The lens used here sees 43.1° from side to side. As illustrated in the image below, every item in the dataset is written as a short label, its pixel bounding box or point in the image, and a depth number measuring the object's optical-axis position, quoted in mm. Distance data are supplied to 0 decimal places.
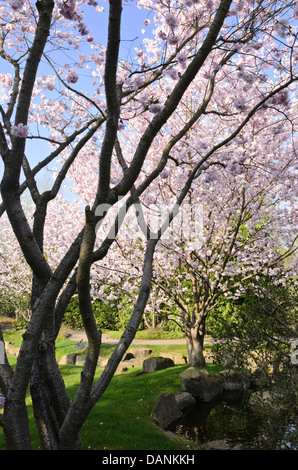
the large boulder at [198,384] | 9703
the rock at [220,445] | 5952
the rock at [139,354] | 13980
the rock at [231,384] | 10732
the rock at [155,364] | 11894
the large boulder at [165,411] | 7773
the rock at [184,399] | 9230
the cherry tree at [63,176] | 3562
